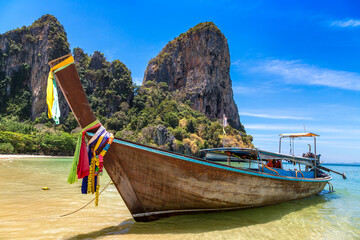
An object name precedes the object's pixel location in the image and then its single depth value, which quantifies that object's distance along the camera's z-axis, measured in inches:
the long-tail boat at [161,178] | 169.9
